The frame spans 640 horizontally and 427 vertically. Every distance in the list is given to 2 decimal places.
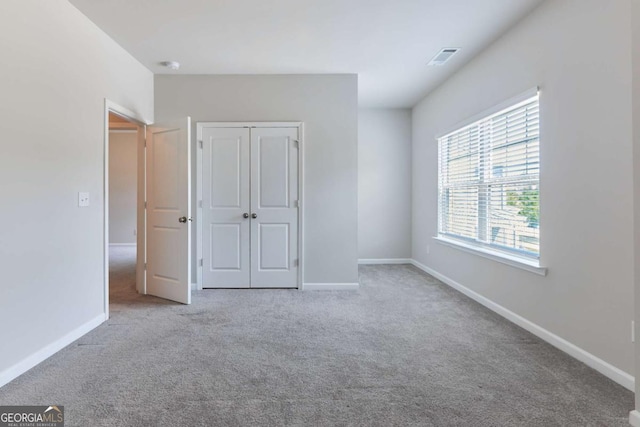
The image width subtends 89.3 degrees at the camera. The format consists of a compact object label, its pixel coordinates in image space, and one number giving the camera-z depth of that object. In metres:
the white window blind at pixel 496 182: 2.82
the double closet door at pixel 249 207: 4.06
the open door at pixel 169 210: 3.51
